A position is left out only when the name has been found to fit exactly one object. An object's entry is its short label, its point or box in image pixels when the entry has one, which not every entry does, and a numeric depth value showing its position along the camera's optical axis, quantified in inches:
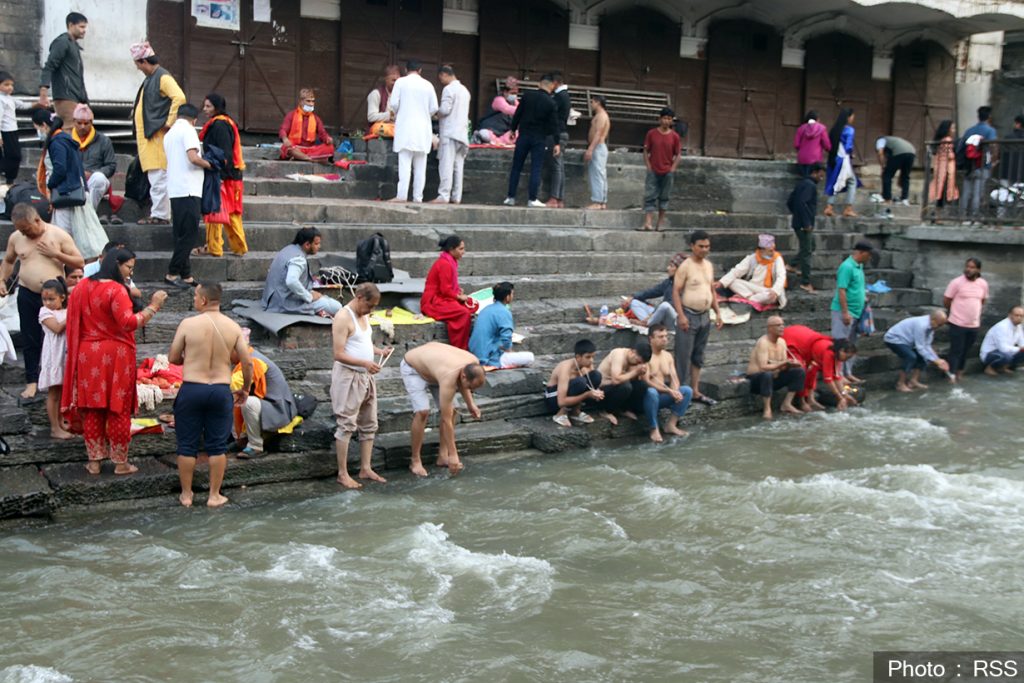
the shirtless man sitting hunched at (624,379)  381.1
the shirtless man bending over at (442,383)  325.4
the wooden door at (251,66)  566.3
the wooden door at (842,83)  765.3
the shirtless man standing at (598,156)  544.1
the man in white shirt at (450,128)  514.0
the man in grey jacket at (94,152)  402.9
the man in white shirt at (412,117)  498.6
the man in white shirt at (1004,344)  532.4
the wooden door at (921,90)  793.6
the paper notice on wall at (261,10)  578.6
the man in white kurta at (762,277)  506.6
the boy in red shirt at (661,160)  522.9
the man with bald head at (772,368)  432.1
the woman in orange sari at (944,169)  601.6
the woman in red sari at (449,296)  396.2
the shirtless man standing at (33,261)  309.1
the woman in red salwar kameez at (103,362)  285.7
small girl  297.6
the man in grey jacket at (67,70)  415.2
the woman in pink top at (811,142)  624.4
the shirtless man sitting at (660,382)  388.2
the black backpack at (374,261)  410.3
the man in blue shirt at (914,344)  502.1
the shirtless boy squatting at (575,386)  374.6
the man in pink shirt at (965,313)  524.1
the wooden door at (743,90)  730.8
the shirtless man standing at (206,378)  281.1
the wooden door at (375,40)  607.8
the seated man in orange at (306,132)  547.5
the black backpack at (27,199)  351.6
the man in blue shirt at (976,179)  583.2
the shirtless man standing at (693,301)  417.4
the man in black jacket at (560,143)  539.2
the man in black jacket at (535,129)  524.7
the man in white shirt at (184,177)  374.9
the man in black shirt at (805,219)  532.7
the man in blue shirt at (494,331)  394.3
